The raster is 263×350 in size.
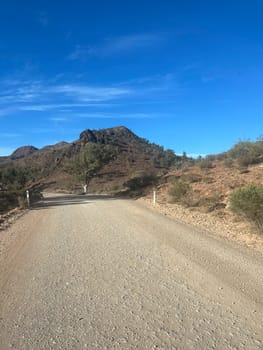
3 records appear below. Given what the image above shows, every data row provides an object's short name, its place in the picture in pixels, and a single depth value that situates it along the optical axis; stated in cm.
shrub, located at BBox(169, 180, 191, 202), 2135
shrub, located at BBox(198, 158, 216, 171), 3671
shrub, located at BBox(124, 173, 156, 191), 3775
